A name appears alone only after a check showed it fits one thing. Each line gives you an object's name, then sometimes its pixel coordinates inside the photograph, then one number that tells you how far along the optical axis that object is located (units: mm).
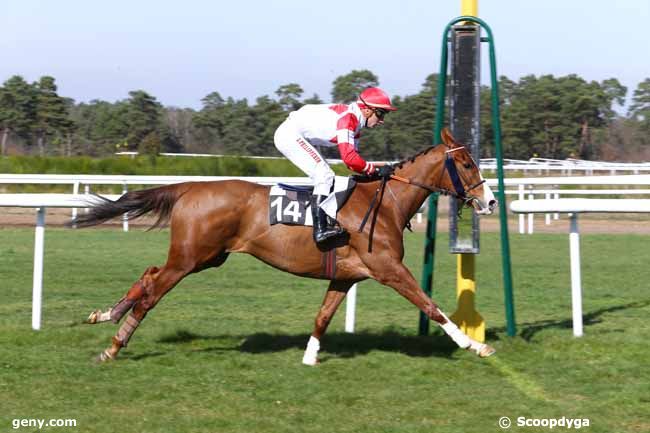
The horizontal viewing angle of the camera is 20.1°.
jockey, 12785
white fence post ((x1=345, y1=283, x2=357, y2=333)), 15059
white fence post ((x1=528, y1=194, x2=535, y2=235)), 32786
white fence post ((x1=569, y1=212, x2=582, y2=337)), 14172
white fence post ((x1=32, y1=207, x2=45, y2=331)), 14783
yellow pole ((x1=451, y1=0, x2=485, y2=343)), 14321
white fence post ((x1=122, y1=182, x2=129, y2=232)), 33588
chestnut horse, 12956
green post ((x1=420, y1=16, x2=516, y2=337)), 14254
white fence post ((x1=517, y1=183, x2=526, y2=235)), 32518
